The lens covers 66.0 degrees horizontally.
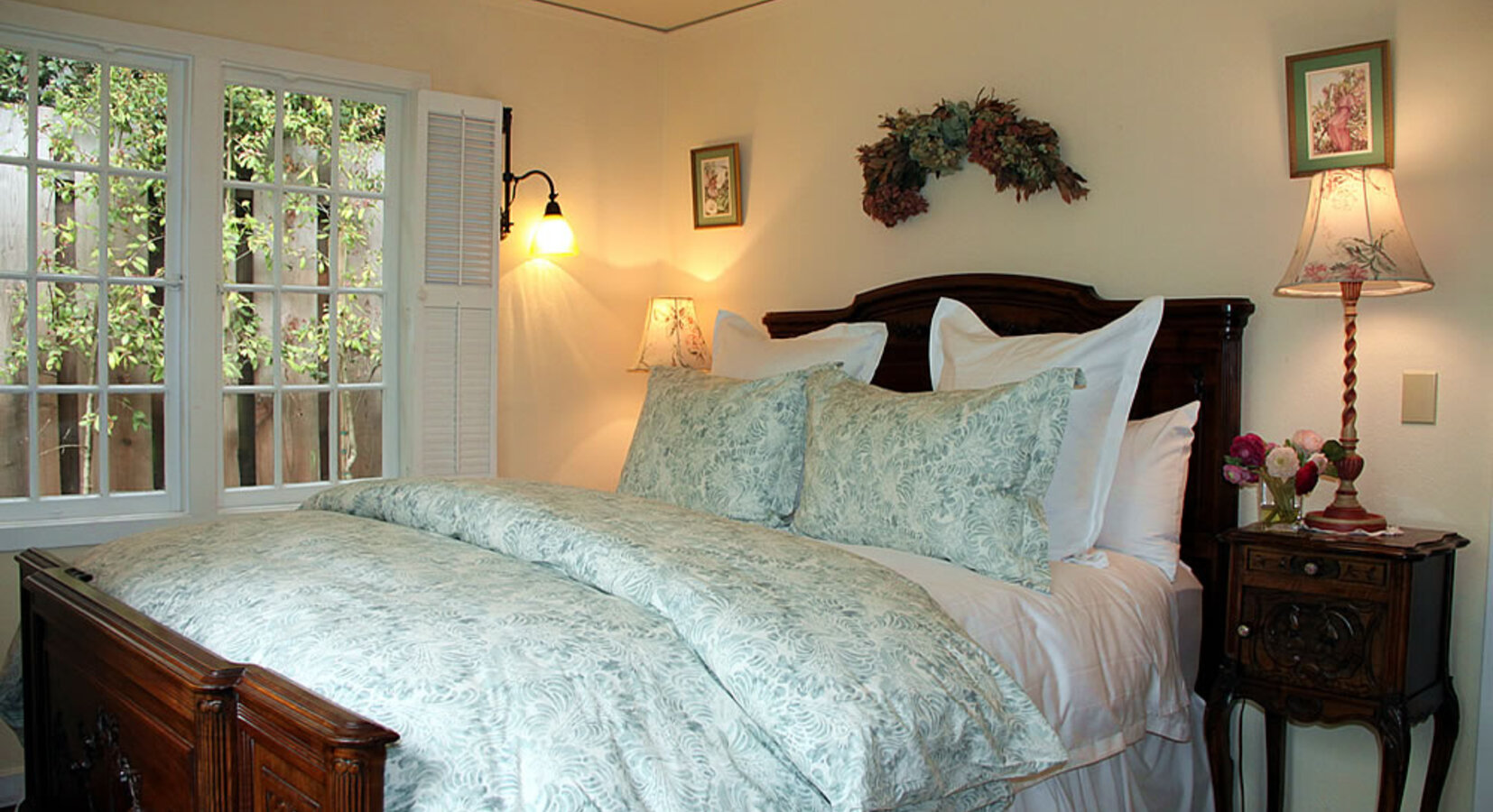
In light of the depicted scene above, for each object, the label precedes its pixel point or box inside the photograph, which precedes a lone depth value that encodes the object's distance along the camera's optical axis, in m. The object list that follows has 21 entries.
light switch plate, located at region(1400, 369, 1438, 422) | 2.58
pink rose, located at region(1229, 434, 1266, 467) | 2.59
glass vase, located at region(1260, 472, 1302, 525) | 2.56
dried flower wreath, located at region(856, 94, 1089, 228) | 3.25
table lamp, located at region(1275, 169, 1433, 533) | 2.44
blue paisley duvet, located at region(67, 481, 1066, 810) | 1.44
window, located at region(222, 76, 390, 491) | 3.67
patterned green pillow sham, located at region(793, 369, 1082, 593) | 2.36
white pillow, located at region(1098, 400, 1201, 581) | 2.71
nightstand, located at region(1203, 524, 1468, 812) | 2.28
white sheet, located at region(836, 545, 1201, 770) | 2.16
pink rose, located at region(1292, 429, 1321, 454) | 2.54
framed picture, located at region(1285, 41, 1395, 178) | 2.65
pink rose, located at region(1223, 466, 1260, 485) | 2.59
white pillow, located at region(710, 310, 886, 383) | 3.27
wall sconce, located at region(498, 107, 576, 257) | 4.11
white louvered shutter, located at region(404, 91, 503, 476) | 3.92
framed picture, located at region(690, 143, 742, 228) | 4.34
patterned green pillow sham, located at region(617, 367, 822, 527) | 2.84
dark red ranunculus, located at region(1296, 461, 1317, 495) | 2.50
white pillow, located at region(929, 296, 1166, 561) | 2.59
